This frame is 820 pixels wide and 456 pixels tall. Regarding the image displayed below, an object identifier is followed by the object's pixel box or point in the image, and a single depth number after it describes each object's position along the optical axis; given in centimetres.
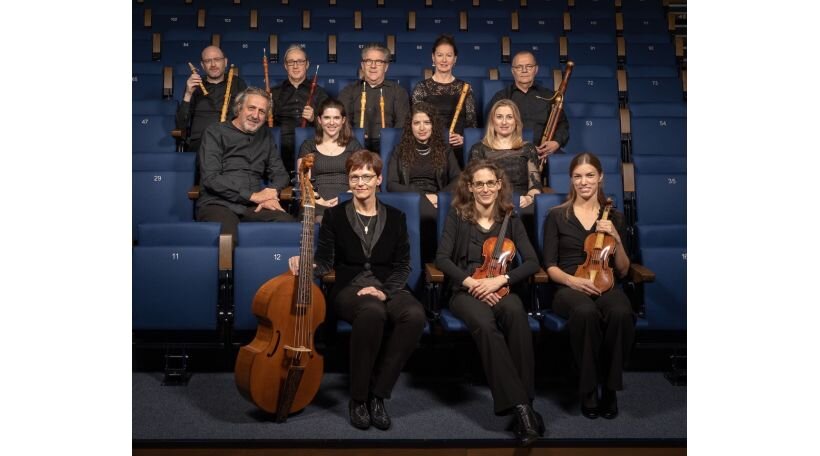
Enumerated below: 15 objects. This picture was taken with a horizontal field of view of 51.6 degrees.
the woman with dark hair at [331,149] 498
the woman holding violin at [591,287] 387
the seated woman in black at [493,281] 366
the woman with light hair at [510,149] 495
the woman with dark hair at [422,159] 502
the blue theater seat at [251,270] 419
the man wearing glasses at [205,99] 576
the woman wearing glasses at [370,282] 376
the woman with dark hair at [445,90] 570
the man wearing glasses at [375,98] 570
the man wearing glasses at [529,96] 578
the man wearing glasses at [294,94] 585
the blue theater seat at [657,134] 583
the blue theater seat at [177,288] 418
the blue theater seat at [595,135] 588
